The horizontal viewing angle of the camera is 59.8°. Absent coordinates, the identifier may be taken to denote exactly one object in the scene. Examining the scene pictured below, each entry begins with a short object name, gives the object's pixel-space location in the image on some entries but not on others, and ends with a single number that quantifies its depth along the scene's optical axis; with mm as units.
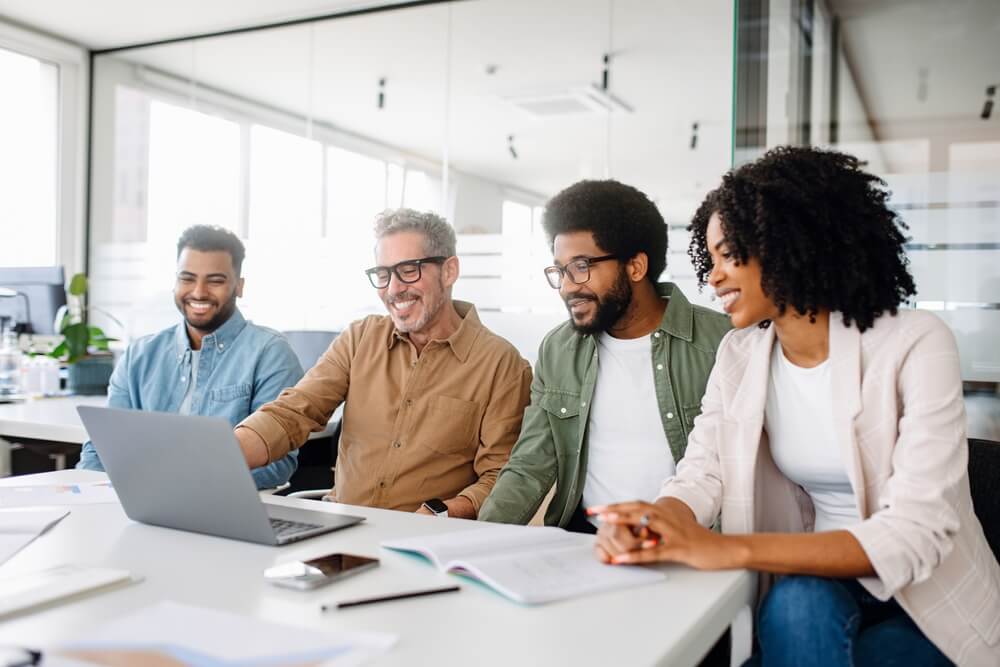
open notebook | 1067
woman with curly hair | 1198
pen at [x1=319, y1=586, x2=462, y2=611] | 1003
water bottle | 3422
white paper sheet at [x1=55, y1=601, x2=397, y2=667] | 847
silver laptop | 1238
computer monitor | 3734
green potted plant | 3547
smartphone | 1079
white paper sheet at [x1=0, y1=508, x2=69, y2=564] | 1253
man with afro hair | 1953
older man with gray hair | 2158
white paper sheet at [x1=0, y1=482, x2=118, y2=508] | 1546
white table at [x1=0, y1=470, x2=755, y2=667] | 893
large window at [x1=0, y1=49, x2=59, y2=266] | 5473
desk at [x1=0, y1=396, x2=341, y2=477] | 2615
